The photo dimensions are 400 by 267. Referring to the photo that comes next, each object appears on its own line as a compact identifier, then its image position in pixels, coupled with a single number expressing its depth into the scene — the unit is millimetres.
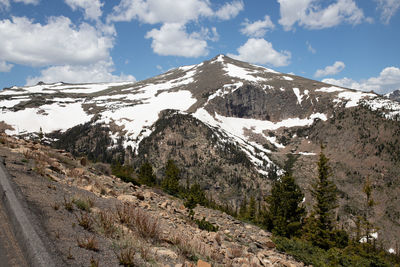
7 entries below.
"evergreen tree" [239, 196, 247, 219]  81275
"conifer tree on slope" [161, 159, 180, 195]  63675
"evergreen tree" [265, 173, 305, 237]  34219
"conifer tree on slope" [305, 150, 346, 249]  31672
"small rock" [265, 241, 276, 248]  16356
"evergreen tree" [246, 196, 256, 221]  63772
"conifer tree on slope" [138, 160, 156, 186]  60578
